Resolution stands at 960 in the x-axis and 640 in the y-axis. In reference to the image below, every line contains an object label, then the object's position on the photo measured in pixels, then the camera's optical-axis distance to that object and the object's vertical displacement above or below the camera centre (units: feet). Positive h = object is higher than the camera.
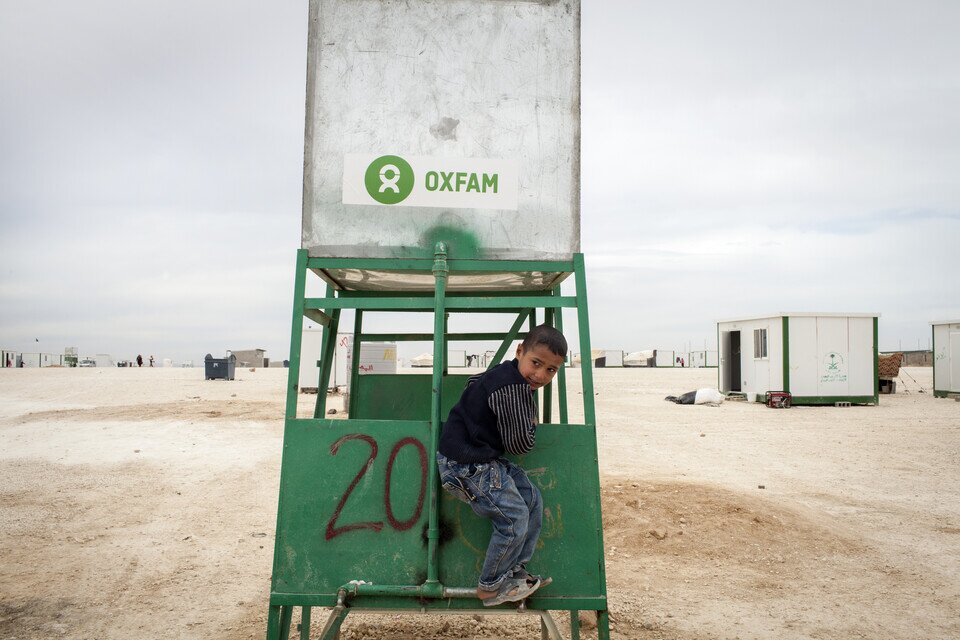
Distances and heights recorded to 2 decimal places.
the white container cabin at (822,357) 69.92 +1.13
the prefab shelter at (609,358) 251.80 +2.61
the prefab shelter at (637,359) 256.93 +2.37
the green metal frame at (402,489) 10.91 -1.93
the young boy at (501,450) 10.48 -1.32
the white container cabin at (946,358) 77.41 +1.28
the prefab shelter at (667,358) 252.34 +2.80
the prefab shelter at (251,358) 262.06 +0.95
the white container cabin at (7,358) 205.26 -0.15
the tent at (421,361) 207.16 +0.52
